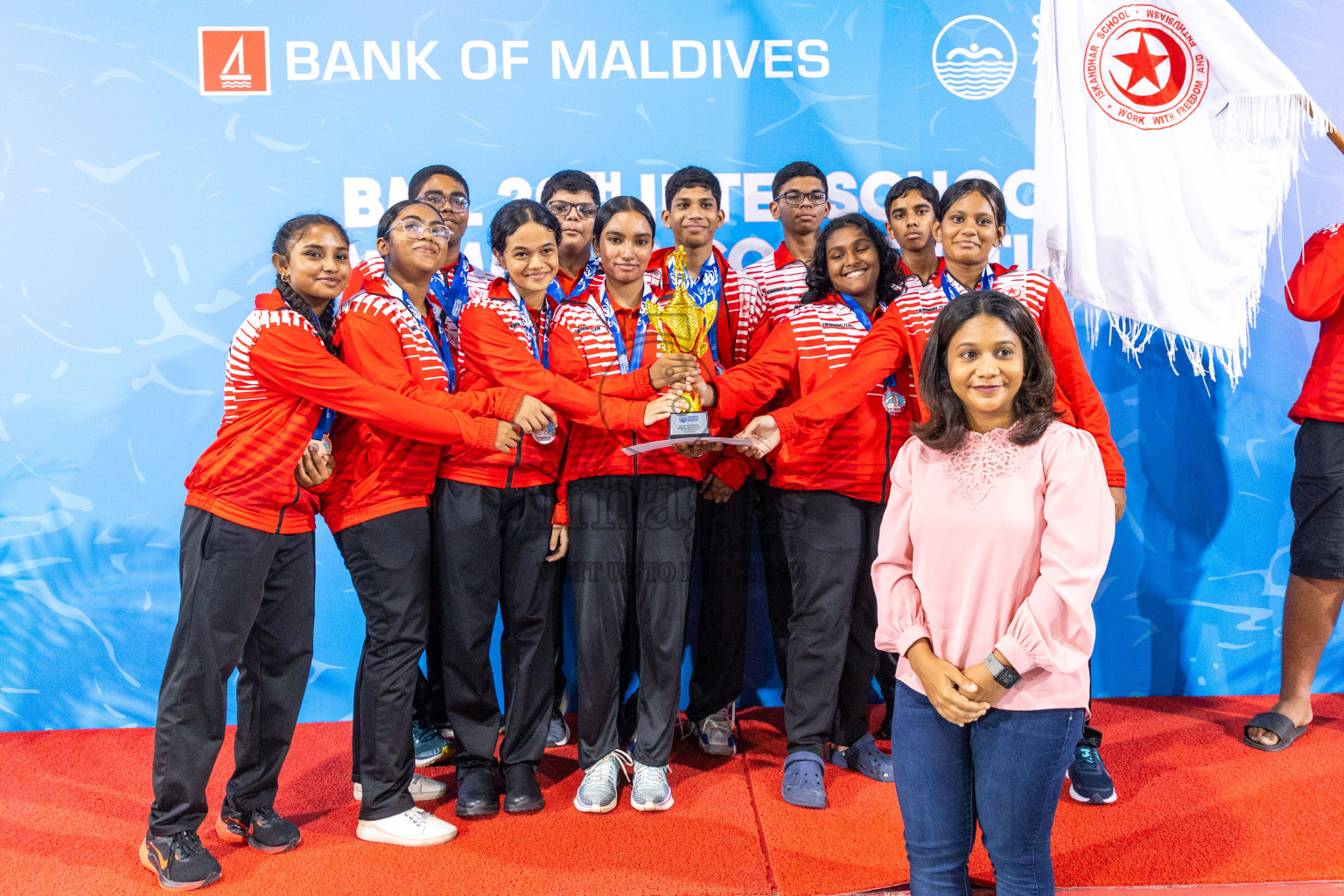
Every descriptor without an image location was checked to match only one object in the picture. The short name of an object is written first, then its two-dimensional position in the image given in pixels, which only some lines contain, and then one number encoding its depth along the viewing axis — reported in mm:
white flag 3248
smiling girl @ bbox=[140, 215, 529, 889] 2512
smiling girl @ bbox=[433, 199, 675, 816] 2834
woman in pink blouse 1730
